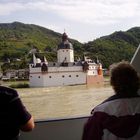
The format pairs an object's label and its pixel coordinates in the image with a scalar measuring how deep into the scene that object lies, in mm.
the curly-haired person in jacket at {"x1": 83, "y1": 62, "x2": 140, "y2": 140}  1027
